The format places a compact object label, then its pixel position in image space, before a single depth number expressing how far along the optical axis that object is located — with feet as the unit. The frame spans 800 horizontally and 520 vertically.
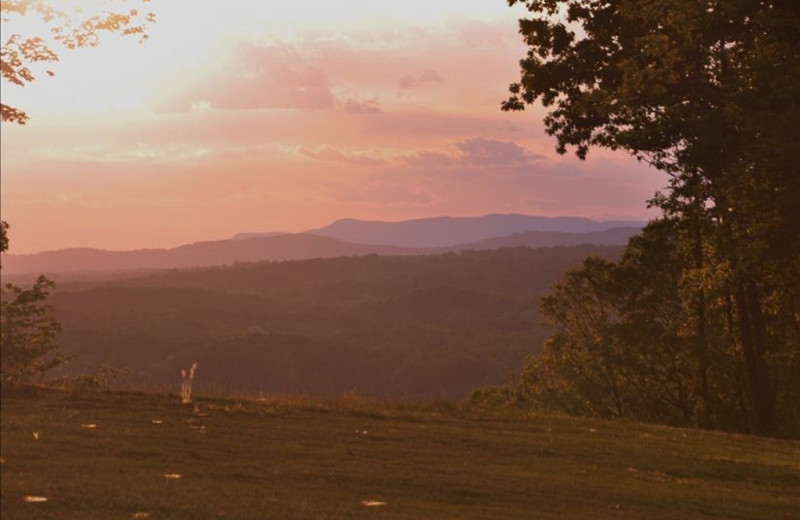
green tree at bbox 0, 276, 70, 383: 215.51
